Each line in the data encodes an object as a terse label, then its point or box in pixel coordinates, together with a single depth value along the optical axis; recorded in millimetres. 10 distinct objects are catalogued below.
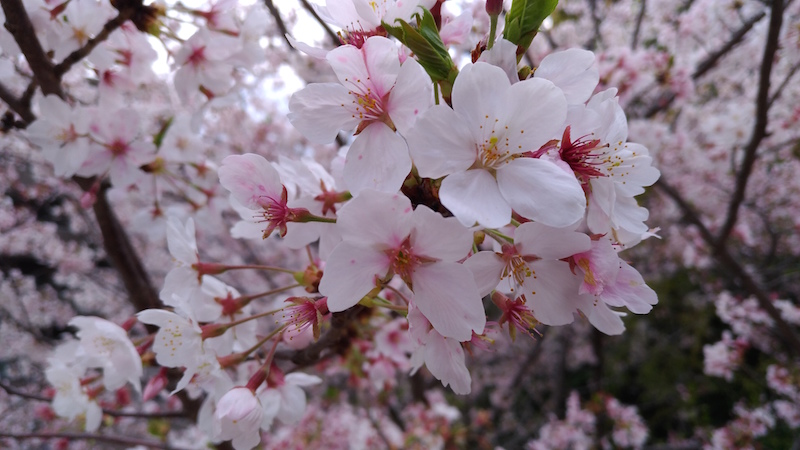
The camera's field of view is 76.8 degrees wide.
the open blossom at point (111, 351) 148
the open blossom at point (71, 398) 174
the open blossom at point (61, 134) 182
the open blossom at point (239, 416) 120
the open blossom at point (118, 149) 196
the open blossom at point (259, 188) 114
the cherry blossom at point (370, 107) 103
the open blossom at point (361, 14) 114
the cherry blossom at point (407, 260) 97
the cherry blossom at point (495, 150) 96
